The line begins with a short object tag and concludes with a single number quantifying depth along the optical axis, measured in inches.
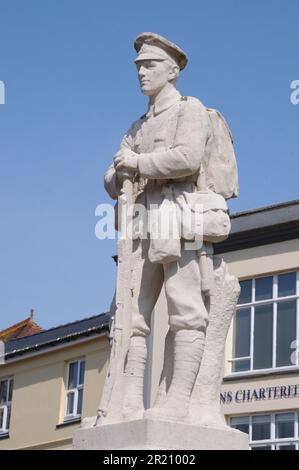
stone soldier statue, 430.7
